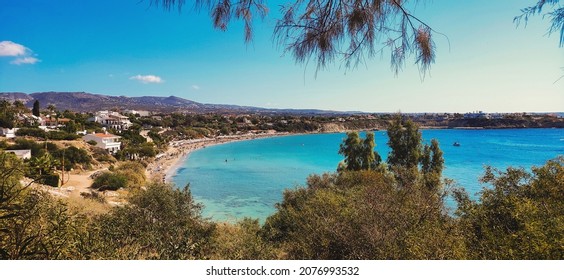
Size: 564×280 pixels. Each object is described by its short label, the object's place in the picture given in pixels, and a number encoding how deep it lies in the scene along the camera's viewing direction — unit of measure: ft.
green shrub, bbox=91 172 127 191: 55.48
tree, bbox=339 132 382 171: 50.93
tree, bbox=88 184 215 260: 13.38
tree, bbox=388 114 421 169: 45.86
